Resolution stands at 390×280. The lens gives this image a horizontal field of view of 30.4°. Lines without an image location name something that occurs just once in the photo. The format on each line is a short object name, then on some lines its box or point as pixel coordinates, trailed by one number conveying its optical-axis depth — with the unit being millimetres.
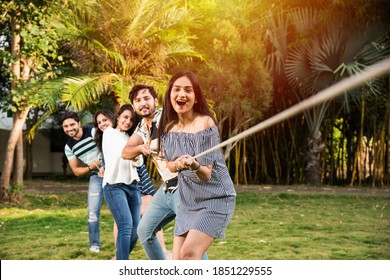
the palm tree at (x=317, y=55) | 12008
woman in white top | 4523
